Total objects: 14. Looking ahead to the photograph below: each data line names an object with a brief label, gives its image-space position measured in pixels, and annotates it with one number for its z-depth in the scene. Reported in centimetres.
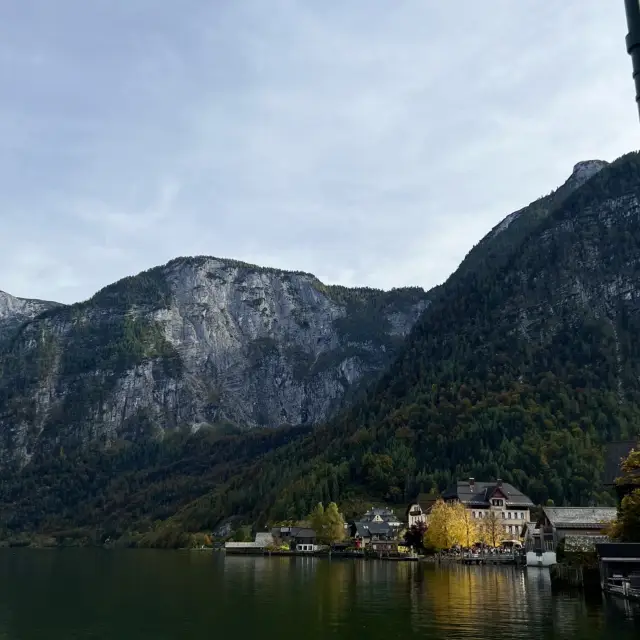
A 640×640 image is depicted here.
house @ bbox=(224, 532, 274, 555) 18712
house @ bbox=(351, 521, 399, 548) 16805
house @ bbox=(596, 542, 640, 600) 6088
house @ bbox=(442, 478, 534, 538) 15638
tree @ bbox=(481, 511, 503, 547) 14525
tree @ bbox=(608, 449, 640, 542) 6511
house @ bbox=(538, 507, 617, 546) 10206
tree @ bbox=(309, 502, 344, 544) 17550
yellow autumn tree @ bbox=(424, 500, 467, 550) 13725
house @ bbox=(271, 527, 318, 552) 18175
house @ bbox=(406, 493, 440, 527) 16584
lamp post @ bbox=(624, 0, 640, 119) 1265
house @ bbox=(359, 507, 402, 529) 17700
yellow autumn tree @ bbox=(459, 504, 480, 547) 13888
